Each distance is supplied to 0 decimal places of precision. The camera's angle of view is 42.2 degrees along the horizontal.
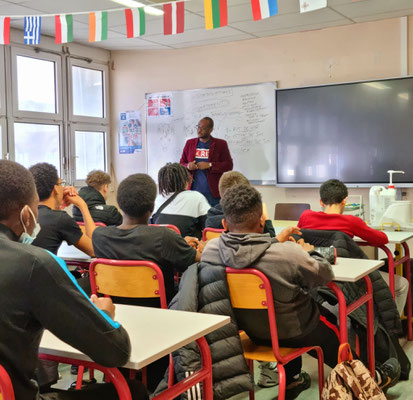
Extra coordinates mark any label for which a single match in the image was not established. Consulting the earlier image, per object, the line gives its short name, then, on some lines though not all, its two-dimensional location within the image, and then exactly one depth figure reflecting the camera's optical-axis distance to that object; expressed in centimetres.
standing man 537
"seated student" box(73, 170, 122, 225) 372
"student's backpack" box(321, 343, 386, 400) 193
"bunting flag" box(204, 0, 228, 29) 387
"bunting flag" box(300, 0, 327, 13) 343
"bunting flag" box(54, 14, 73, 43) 445
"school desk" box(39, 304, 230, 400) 133
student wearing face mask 114
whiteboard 615
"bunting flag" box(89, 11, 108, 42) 438
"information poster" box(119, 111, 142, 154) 710
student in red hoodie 296
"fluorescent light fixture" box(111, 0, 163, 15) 472
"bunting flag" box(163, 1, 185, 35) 416
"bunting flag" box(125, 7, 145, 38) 436
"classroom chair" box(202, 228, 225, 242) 316
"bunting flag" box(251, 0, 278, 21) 368
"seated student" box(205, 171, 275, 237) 330
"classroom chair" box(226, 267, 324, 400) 192
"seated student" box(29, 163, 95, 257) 265
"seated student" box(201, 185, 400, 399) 194
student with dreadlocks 352
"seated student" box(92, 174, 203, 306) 229
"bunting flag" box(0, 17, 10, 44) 451
